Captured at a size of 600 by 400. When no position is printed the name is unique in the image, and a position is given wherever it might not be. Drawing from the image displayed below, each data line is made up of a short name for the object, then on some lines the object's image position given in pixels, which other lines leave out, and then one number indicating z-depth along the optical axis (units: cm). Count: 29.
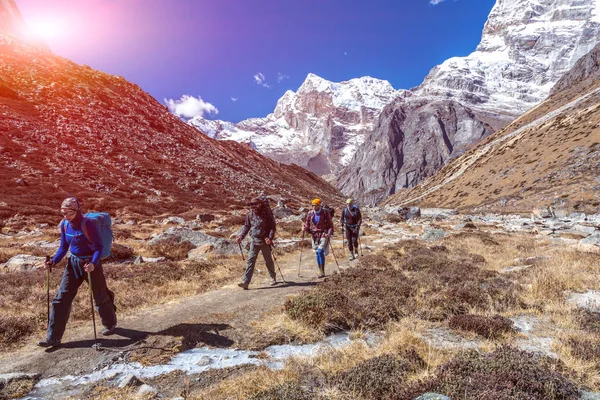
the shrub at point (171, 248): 1612
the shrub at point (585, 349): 473
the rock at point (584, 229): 2026
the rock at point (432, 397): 383
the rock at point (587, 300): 690
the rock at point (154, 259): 1458
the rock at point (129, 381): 469
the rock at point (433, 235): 2172
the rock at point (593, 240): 1418
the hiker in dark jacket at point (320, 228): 1203
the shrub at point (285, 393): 403
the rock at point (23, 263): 1212
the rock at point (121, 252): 1473
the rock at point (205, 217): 3186
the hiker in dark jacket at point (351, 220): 1480
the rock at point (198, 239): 1712
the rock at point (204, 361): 542
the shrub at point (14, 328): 624
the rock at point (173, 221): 3058
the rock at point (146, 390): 448
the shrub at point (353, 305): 683
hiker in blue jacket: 609
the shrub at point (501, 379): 380
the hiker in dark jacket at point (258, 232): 1059
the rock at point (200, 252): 1578
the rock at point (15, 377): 466
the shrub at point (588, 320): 576
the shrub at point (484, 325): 597
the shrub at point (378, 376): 418
